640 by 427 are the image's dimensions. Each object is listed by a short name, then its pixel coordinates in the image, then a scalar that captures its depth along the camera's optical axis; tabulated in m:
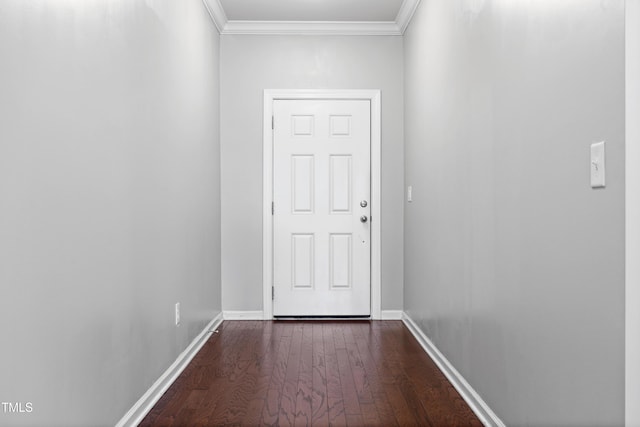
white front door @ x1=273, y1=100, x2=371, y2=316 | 4.52
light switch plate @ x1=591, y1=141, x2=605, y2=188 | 1.41
